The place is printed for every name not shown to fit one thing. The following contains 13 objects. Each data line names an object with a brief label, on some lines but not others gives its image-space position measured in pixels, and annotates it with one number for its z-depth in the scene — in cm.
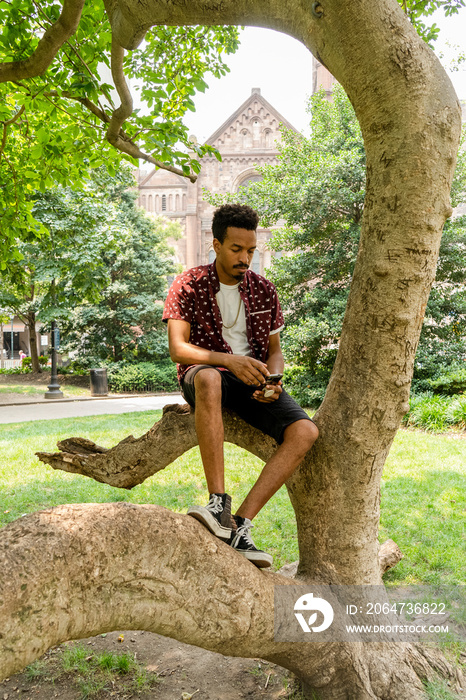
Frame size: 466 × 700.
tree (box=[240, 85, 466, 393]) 1220
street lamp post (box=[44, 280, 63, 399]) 1700
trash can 1868
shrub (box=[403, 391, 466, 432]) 952
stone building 3444
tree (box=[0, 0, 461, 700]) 178
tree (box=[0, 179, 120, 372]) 1303
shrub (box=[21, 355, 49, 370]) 2588
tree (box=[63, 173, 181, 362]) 2162
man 237
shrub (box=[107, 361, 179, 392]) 1994
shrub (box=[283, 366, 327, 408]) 1227
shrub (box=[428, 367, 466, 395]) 1091
